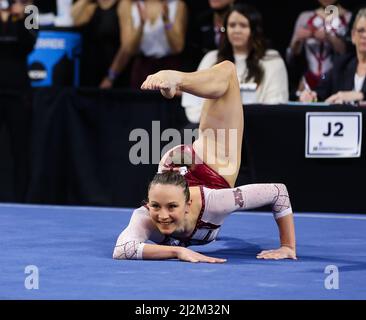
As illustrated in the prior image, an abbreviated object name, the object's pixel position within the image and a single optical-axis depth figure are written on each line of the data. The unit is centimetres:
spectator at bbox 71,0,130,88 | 1756
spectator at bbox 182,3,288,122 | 1525
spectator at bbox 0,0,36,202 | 1580
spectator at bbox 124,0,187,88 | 1703
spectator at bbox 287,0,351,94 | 1616
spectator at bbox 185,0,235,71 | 1694
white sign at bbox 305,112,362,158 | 1452
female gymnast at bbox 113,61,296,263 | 1002
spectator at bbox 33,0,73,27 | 1798
